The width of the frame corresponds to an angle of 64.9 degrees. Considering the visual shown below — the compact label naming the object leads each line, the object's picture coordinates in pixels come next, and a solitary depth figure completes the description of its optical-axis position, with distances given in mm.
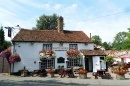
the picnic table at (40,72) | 13234
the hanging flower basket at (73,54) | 15560
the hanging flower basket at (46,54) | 14975
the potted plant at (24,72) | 13615
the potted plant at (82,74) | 11905
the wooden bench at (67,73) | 12433
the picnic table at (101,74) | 11758
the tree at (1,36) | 31361
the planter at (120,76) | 11260
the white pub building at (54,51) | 14850
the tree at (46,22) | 33180
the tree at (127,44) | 21962
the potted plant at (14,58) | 13973
